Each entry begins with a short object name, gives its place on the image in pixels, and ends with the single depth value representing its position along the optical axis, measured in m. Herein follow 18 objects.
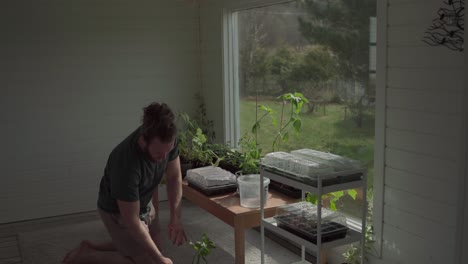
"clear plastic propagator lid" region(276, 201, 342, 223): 2.95
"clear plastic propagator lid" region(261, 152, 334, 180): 2.84
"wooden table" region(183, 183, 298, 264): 3.31
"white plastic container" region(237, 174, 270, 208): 3.44
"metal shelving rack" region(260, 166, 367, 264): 2.74
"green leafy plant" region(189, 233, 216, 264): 2.63
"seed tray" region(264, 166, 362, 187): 2.80
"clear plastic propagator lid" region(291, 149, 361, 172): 2.88
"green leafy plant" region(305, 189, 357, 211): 3.41
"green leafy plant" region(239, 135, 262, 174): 3.97
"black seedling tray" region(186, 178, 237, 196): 3.72
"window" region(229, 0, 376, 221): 3.40
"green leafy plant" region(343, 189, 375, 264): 3.26
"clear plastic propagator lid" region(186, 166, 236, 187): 3.75
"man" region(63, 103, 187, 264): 2.64
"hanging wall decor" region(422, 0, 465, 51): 2.52
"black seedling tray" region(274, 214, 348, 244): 2.82
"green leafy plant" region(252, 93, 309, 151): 3.75
